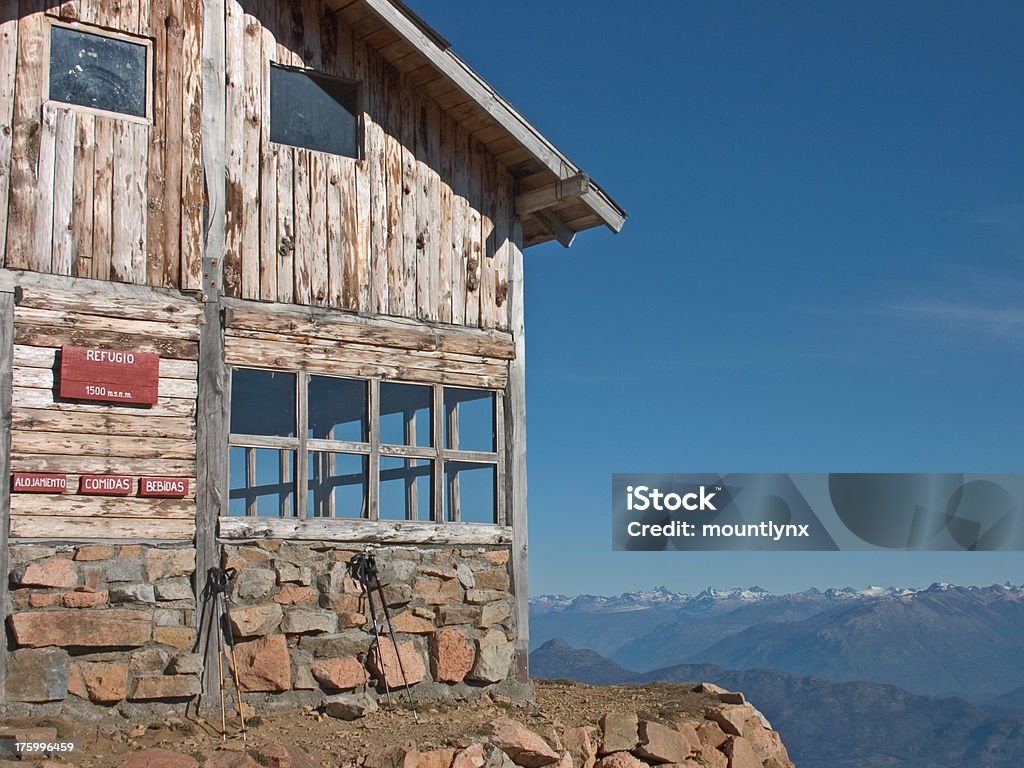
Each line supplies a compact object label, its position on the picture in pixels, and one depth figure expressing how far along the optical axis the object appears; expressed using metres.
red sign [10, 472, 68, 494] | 13.62
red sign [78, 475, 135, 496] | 13.95
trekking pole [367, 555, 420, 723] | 15.62
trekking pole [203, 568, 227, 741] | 14.51
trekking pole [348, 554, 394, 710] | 15.62
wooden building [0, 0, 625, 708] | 13.93
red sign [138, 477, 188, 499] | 14.33
